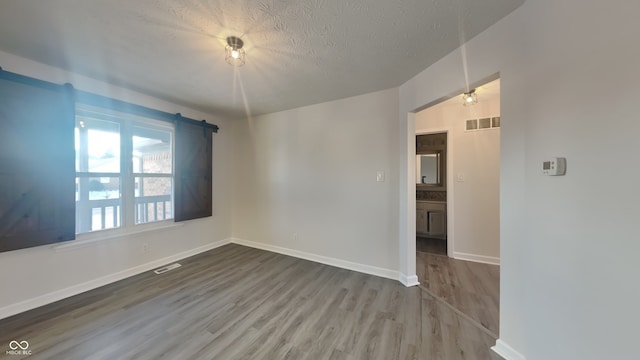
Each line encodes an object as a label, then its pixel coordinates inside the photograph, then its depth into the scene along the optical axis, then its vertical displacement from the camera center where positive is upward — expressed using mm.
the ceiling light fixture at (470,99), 3273 +1229
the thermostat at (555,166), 1232 +75
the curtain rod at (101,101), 2160 +985
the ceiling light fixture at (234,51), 1913 +1200
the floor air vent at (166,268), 3143 -1260
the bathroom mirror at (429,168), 4844 +260
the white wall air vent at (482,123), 3471 +889
